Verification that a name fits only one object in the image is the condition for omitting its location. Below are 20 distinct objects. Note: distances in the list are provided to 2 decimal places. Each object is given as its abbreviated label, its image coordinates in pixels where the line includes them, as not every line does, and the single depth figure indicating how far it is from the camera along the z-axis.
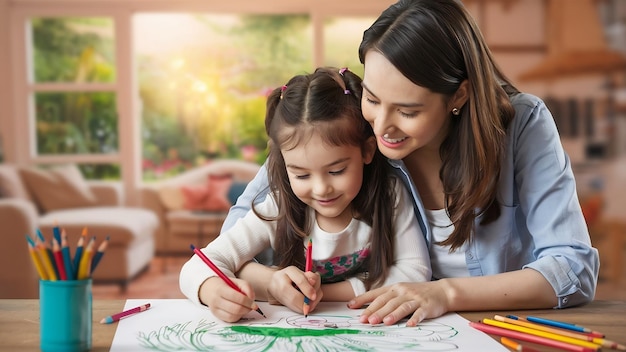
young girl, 1.22
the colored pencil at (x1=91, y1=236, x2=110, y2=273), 0.89
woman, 1.14
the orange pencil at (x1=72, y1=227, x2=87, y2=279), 0.87
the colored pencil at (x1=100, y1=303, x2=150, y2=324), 1.04
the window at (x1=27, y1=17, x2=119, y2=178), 6.42
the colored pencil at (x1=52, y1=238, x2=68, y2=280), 0.86
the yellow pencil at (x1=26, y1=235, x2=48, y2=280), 0.87
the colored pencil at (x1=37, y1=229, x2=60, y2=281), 0.86
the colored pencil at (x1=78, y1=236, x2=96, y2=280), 0.86
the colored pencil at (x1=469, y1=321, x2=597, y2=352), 0.91
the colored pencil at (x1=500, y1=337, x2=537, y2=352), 0.90
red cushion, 6.05
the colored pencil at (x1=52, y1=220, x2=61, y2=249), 0.87
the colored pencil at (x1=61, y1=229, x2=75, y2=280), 0.87
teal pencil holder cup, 0.88
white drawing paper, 0.94
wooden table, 0.96
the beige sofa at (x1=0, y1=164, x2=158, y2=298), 4.43
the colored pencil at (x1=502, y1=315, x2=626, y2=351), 0.92
